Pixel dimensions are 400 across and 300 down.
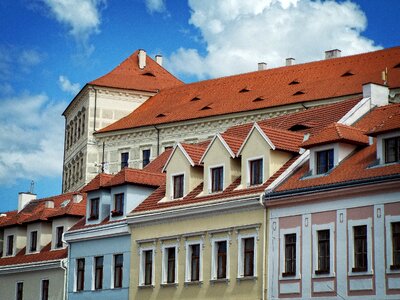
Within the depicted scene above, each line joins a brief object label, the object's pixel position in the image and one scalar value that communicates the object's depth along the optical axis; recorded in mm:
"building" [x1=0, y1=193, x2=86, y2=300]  52156
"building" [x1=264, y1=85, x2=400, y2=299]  33863
